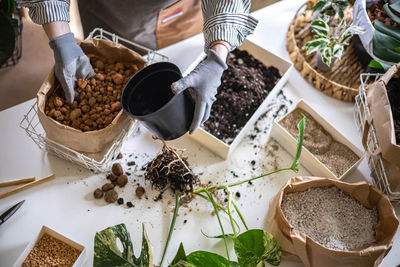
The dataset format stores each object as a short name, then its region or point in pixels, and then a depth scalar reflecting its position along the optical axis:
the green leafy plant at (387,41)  1.19
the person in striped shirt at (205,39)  1.00
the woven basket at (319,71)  1.36
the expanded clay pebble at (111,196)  1.15
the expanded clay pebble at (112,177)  1.18
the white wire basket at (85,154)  1.11
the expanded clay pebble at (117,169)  1.18
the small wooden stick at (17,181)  1.15
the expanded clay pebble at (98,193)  1.15
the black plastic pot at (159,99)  0.91
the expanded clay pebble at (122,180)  1.17
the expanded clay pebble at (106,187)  1.16
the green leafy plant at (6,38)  1.15
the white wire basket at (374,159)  1.13
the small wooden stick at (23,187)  1.13
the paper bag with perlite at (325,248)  0.98
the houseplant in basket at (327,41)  1.28
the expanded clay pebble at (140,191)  1.17
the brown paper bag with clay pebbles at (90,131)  1.04
